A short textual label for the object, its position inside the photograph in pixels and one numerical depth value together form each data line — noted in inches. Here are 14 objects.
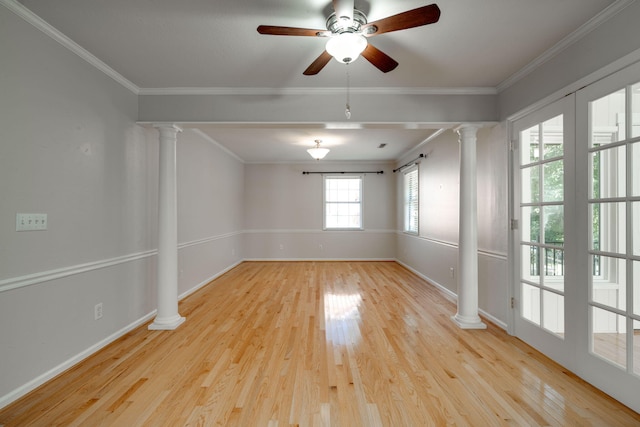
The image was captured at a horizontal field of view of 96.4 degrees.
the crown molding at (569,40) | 73.0
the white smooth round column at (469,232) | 125.4
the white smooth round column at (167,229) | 124.3
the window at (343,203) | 288.2
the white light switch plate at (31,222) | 74.4
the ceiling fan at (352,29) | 63.5
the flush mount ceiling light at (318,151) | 205.5
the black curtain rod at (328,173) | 284.5
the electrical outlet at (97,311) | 99.8
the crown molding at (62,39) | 73.0
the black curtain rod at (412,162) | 212.7
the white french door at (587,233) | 70.4
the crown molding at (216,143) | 177.8
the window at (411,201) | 229.9
